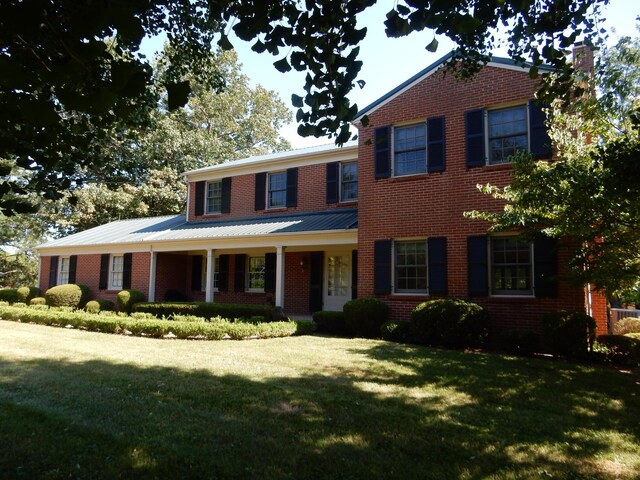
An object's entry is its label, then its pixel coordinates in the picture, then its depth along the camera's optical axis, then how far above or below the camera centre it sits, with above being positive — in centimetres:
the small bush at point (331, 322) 1283 -149
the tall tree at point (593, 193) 634 +120
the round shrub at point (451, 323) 1032 -119
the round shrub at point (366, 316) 1191 -120
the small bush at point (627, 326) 1276 -150
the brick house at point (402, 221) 1093 +155
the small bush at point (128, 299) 1838 -128
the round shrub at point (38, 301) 2053 -157
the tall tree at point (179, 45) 213 +173
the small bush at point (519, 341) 973 -149
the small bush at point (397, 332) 1126 -152
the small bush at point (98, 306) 1825 -159
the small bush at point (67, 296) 1977 -128
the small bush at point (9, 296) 2220 -146
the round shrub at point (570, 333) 913 -122
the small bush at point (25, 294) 2195 -135
